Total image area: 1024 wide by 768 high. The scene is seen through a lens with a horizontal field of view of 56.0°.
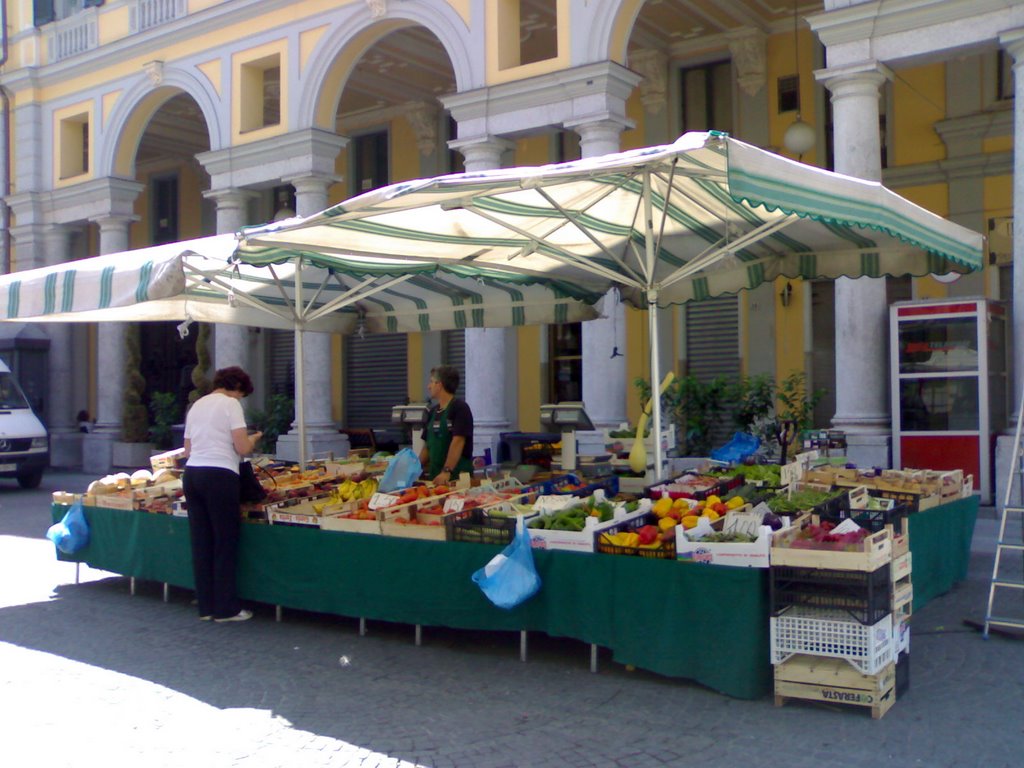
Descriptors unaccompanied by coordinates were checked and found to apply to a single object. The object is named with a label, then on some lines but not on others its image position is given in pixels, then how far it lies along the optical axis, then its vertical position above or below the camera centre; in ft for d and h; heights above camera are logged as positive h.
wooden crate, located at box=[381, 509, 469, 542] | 20.45 -2.90
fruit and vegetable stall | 16.35 -3.29
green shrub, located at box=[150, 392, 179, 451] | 59.16 -1.37
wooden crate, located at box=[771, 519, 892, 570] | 15.70 -2.80
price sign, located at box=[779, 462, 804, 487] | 24.50 -2.20
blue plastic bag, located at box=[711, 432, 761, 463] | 29.48 -1.88
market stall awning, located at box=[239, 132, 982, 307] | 17.48 +3.84
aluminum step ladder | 19.93 -4.91
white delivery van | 51.85 -2.18
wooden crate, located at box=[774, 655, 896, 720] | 15.71 -4.93
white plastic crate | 15.62 -4.15
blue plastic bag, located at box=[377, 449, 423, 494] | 25.26 -2.10
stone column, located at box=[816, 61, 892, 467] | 33.04 +2.45
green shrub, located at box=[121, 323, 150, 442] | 57.62 -0.15
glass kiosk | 34.24 -0.12
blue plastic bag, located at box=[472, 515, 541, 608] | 18.11 -3.51
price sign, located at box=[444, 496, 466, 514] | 21.45 -2.49
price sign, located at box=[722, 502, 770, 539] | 17.52 -2.47
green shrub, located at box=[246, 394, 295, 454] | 55.16 -1.46
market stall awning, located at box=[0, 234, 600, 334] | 24.18 +3.07
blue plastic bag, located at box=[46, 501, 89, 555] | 27.25 -3.82
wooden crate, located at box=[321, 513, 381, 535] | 21.27 -2.92
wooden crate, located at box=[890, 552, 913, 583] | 17.04 -3.28
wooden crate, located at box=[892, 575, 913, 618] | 16.87 -3.79
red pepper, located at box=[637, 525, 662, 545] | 17.89 -2.70
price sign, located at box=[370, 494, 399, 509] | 22.41 -2.48
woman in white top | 22.57 -2.13
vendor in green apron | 26.11 -1.10
